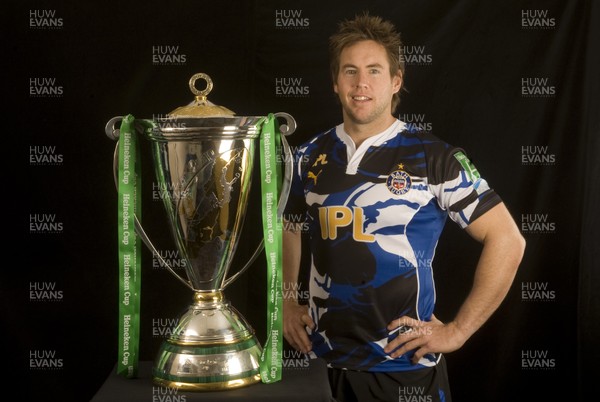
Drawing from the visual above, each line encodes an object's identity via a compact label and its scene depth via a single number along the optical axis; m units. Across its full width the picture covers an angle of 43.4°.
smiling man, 2.04
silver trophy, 1.41
